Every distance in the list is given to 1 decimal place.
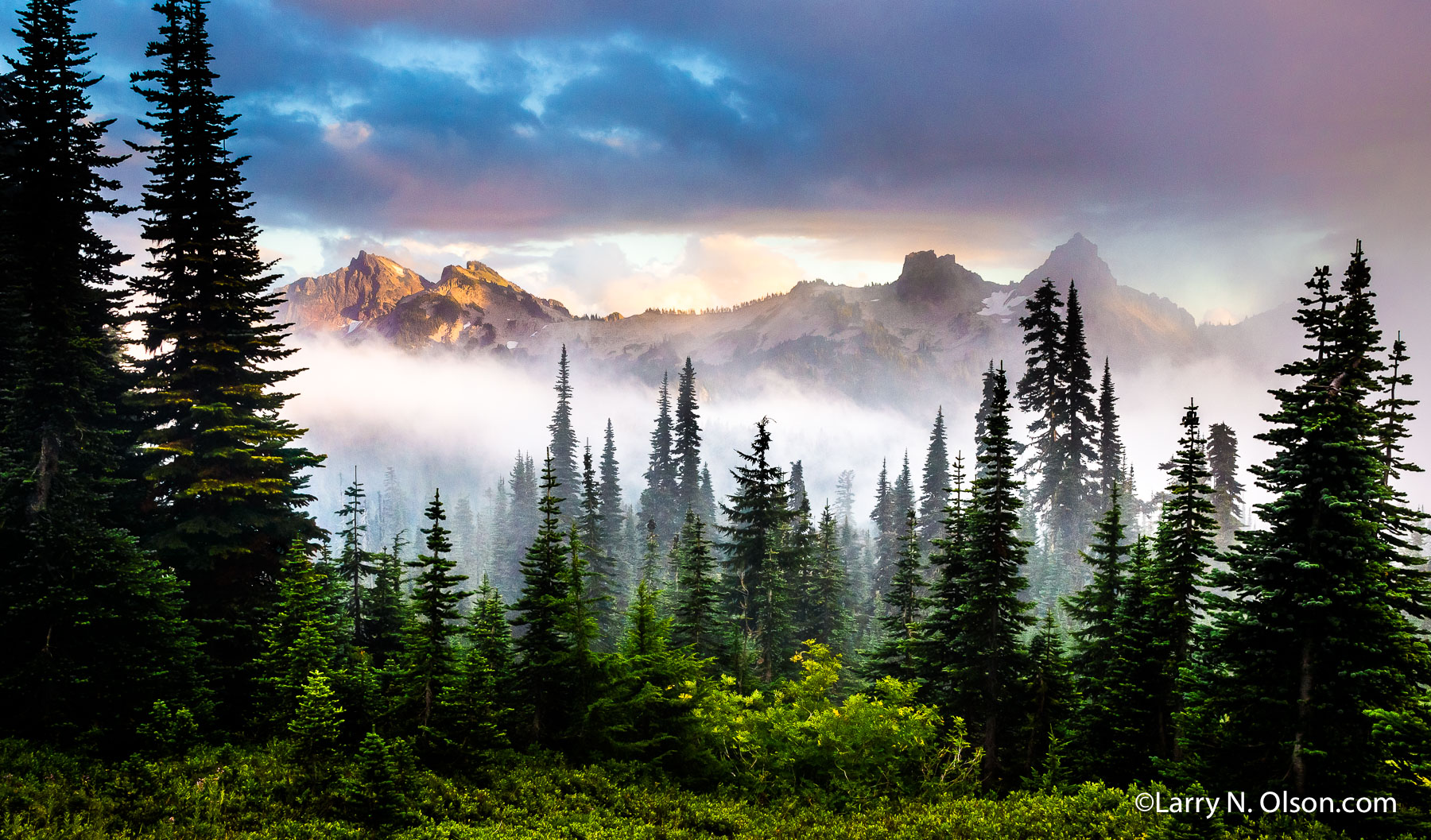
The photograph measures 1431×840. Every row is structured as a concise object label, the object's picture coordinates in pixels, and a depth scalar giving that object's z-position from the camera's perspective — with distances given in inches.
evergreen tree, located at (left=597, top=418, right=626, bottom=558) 3036.4
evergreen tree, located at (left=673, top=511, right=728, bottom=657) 1230.3
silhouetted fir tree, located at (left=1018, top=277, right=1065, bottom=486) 2004.2
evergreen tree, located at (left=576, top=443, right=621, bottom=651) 2091.0
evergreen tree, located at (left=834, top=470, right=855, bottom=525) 5871.6
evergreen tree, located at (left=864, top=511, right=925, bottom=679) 1031.6
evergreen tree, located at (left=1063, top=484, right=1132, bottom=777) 762.2
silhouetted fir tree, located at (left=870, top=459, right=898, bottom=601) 2501.2
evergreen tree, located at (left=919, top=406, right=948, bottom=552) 2421.3
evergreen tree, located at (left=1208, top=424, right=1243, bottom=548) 2102.6
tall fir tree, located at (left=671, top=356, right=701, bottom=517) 3208.7
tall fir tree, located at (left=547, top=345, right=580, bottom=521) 3351.4
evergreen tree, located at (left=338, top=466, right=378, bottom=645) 1130.7
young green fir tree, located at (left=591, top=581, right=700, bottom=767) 788.6
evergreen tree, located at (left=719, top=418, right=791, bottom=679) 1362.0
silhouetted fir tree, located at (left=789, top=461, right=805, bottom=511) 3061.0
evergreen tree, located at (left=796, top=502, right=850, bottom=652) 1542.8
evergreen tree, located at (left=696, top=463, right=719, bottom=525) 3344.0
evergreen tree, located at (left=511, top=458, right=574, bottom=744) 809.5
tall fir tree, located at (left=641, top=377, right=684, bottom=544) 3206.2
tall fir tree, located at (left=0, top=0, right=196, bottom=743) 618.8
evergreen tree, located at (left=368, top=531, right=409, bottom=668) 1053.8
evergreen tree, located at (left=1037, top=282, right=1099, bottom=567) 1999.3
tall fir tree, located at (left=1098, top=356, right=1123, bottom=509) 2091.5
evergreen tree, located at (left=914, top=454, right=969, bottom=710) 938.1
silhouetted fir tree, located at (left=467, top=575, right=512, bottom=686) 816.0
